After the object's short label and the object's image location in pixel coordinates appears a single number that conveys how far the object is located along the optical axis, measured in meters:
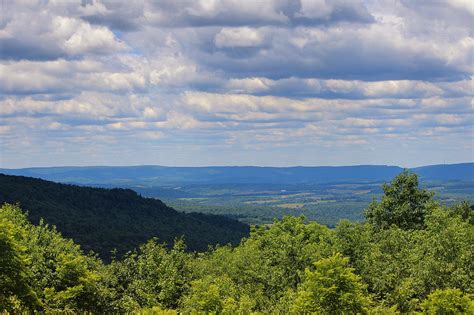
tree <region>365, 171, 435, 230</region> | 99.44
